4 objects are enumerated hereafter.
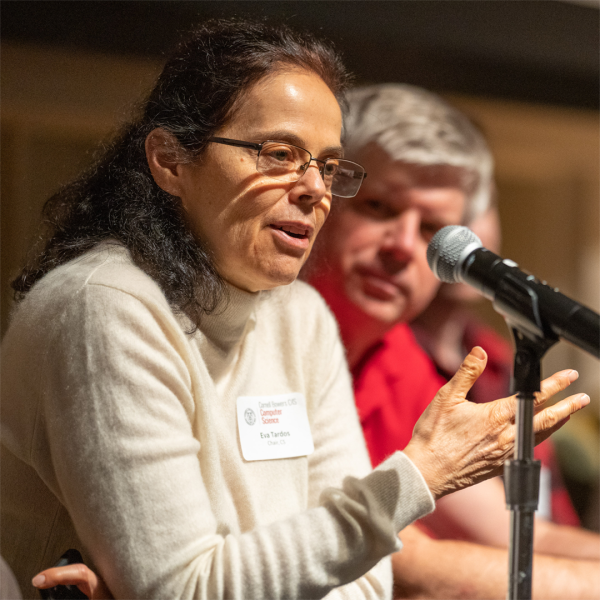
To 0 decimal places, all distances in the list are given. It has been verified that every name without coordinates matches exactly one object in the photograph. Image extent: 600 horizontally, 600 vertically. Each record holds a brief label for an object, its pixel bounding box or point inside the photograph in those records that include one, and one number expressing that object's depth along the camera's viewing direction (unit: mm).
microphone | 1842
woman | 1913
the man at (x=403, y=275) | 2348
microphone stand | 1887
